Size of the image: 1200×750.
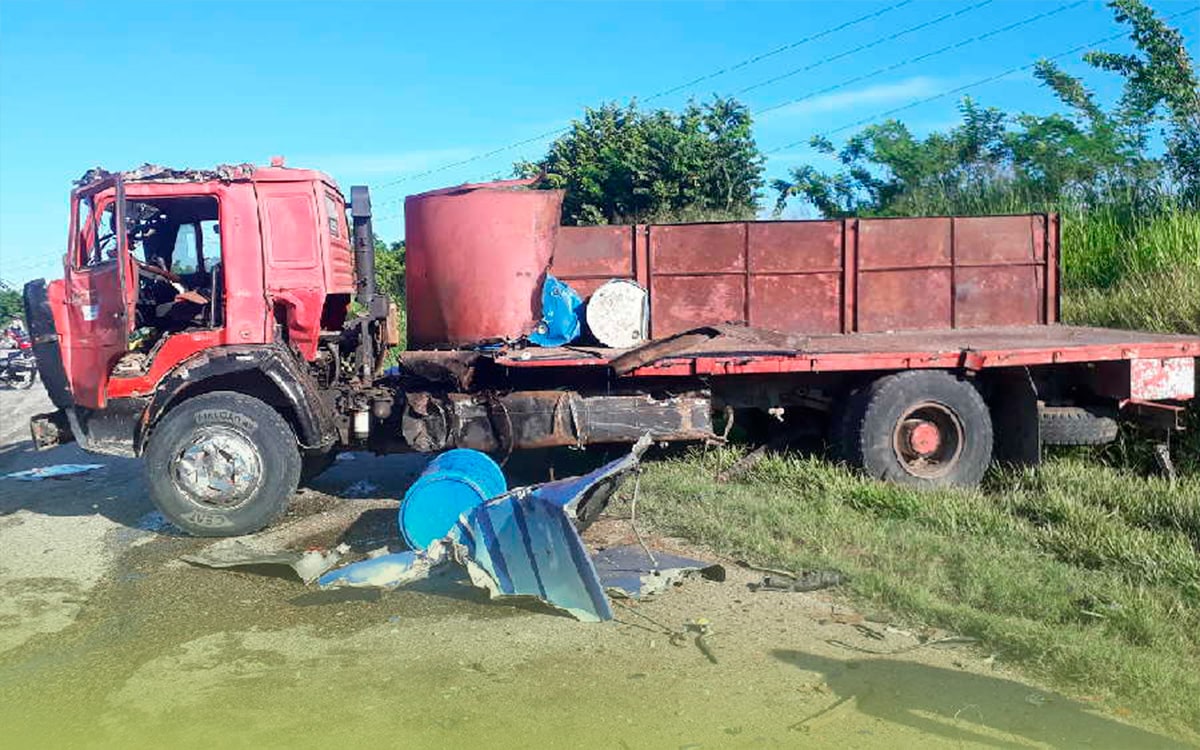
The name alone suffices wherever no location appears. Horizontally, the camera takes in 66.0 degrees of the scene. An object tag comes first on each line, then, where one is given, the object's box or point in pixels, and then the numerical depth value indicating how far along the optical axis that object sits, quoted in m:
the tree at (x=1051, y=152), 12.53
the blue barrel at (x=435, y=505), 5.83
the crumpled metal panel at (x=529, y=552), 4.62
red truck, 6.53
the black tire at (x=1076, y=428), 7.23
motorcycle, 20.34
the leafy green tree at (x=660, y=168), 16.62
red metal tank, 7.56
